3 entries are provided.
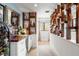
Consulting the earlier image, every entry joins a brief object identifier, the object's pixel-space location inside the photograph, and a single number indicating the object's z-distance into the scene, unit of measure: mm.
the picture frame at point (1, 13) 1212
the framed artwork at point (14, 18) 1204
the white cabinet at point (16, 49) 1133
